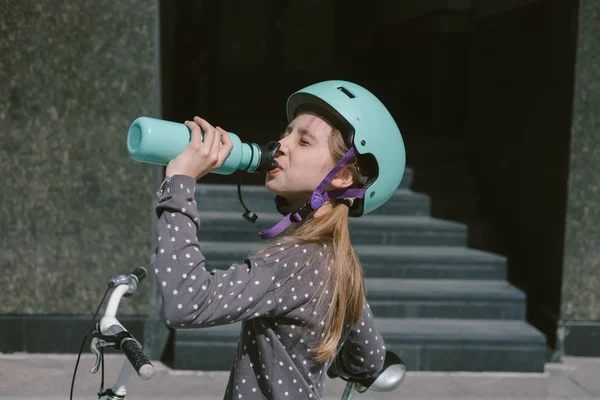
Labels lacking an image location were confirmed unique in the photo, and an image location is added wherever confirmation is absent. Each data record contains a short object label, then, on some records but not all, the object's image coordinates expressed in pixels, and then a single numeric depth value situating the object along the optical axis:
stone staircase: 5.18
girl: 1.79
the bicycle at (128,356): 1.75
